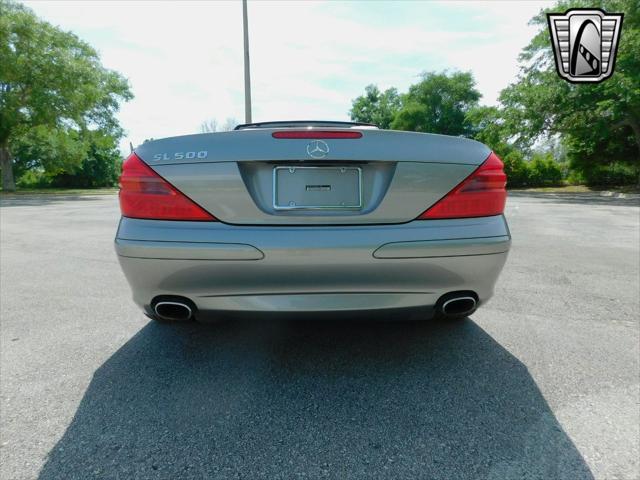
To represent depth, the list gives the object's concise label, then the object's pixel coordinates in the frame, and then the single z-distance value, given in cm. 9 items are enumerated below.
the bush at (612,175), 3080
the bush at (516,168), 3422
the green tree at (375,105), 6209
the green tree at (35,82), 2307
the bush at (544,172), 3388
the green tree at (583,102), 2109
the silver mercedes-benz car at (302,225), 184
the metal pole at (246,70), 1351
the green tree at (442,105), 5084
